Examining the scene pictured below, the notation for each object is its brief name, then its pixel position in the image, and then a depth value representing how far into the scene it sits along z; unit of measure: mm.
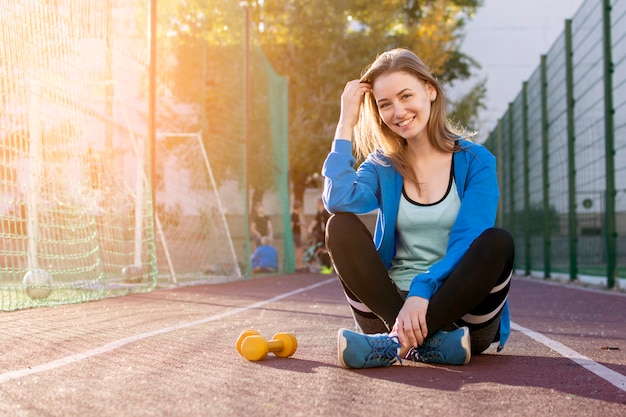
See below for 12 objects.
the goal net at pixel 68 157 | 5591
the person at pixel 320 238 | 14430
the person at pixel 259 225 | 14305
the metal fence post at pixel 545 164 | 11633
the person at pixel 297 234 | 16812
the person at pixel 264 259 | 13562
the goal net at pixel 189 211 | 10805
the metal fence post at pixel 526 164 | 13188
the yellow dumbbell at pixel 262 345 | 3031
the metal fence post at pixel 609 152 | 8266
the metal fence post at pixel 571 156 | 9969
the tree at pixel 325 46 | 21766
